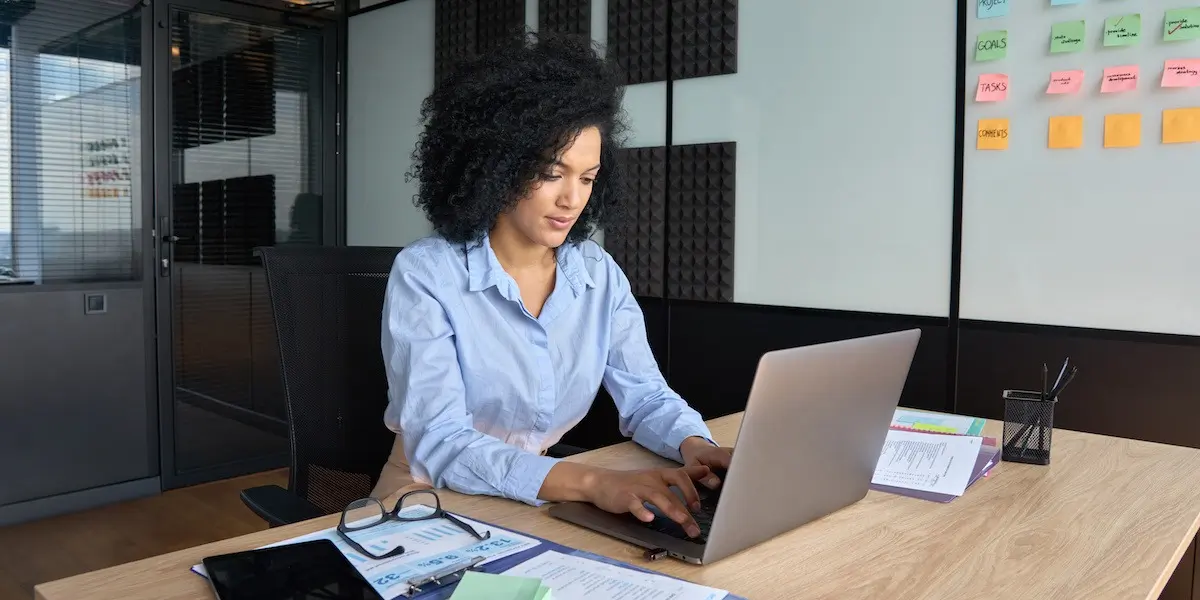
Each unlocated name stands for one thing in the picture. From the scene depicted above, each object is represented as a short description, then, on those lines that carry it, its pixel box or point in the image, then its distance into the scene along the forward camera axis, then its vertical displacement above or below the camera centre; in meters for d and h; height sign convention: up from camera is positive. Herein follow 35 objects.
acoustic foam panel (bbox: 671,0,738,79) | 2.93 +0.70
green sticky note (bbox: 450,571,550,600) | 0.86 -0.33
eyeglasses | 1.06 -0.34
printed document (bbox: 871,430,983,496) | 1.35 -0.34
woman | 1.43 -0.09
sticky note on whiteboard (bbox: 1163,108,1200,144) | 2.09 +0.30
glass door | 3.91 +0.20
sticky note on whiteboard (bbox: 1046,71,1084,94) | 2.25 +0.43
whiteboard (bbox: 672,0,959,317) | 2.52 +0.30
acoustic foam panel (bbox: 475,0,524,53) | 3.67 +0.93
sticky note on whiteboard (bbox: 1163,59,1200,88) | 2.09 +0.42
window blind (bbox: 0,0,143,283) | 3.45 +0.40
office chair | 1.76 -0.25
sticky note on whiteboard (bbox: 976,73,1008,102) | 2.38 +0.43
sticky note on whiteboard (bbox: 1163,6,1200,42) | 2.08 +0.53
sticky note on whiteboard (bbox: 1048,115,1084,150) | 2.26 +0.30
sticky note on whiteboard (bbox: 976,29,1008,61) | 2.37 +0.54
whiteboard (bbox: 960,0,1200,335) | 2.14 +0.13
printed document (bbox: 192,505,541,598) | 0.93 -0.34
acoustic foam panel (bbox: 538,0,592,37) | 3.36 +0.88
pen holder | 1.50 -0.30
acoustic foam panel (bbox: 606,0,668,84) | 3.12 +0.74
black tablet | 0.85 -0.33
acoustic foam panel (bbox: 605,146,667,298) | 3.14 +0.08
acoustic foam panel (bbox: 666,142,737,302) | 2.96 +0.09
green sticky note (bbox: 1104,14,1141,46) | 2.17 +0.54
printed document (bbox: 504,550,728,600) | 0.90 -0.35
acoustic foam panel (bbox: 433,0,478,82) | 3.85 +0.93
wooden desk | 0.95 -0.36
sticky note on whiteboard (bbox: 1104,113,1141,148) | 2.17 +0.30
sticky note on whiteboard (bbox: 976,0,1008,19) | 2.37 +0.64
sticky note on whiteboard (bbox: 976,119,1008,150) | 2.39 +0.31
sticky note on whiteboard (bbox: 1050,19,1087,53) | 2.25 +0.54
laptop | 0.94 -0.23
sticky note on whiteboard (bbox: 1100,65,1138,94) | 2.17 +0.42
